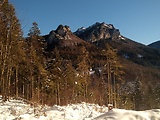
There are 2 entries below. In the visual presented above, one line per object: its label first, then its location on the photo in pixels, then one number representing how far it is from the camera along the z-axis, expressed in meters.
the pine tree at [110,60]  31.78
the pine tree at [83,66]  35.62
